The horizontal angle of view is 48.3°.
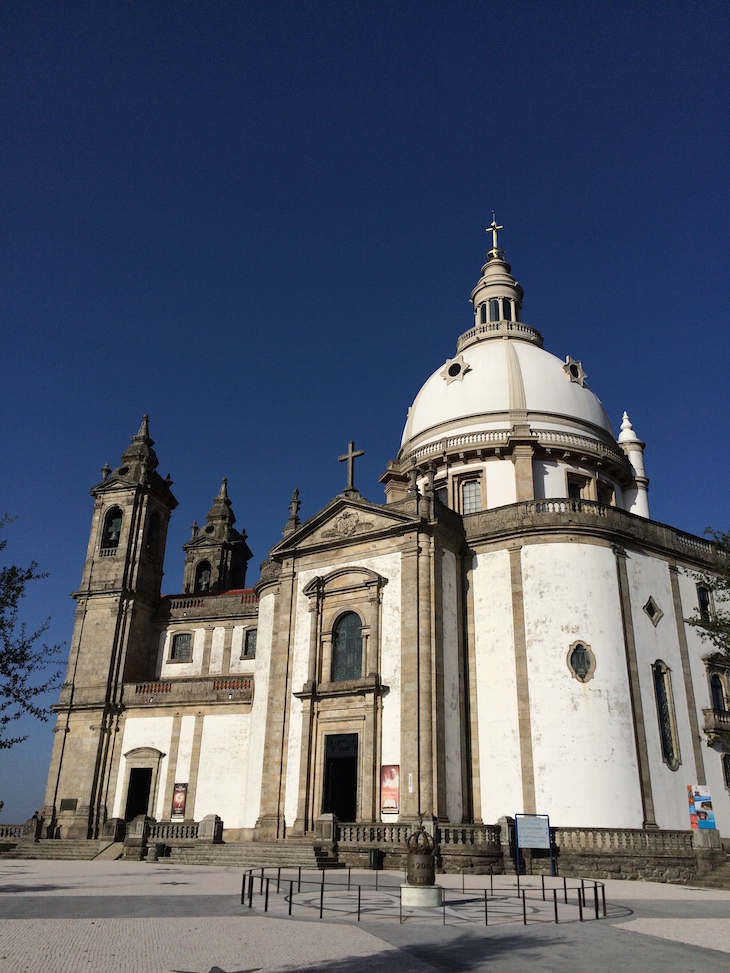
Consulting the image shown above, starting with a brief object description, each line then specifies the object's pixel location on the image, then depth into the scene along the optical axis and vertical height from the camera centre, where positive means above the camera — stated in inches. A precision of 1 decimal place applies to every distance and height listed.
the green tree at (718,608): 1100.5 +331.9
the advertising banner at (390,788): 1094.4 +52.8
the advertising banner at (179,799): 1514.5 +46.9
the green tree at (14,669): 774.5 +135.6
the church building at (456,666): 1119.6 +240.4
